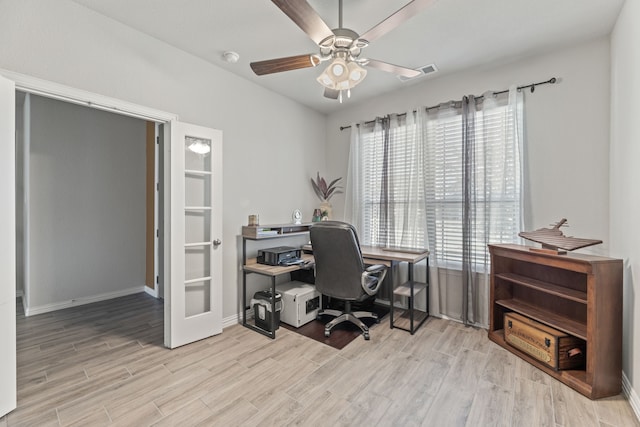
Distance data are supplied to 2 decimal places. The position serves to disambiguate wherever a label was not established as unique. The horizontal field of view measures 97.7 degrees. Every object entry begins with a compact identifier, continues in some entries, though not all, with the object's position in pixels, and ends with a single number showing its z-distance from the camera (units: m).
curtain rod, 2.53
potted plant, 3.95
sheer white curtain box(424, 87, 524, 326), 2.72
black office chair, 2.55
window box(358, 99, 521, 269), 2.77
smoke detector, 2.64
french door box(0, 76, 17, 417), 1.66
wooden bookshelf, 1.87
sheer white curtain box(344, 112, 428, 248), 3.30
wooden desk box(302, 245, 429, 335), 2.82
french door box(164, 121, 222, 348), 2.52
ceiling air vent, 2.90
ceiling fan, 1.49
